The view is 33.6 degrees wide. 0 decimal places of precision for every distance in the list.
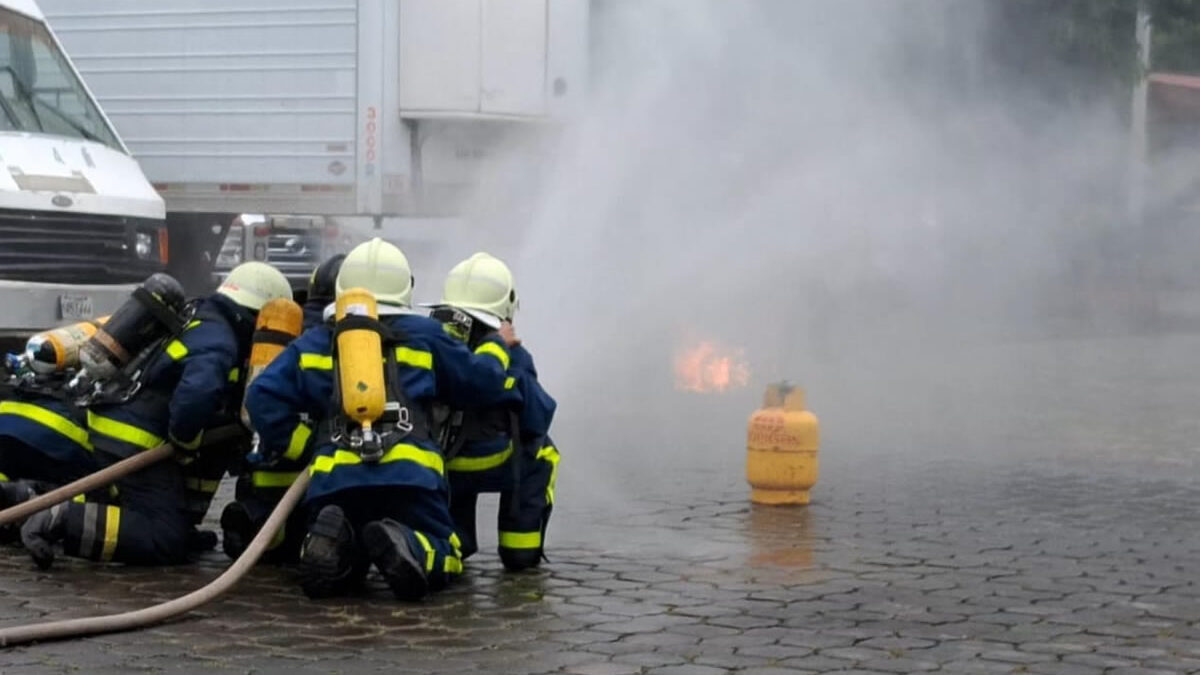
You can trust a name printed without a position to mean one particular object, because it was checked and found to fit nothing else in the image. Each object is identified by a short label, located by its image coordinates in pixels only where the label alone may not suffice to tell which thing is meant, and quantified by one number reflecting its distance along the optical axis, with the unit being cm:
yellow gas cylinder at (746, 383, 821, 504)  942
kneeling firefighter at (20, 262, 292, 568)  746
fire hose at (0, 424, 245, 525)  739
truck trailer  1608
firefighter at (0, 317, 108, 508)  789
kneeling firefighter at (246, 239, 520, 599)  688
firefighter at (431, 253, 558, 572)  756
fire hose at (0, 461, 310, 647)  617
